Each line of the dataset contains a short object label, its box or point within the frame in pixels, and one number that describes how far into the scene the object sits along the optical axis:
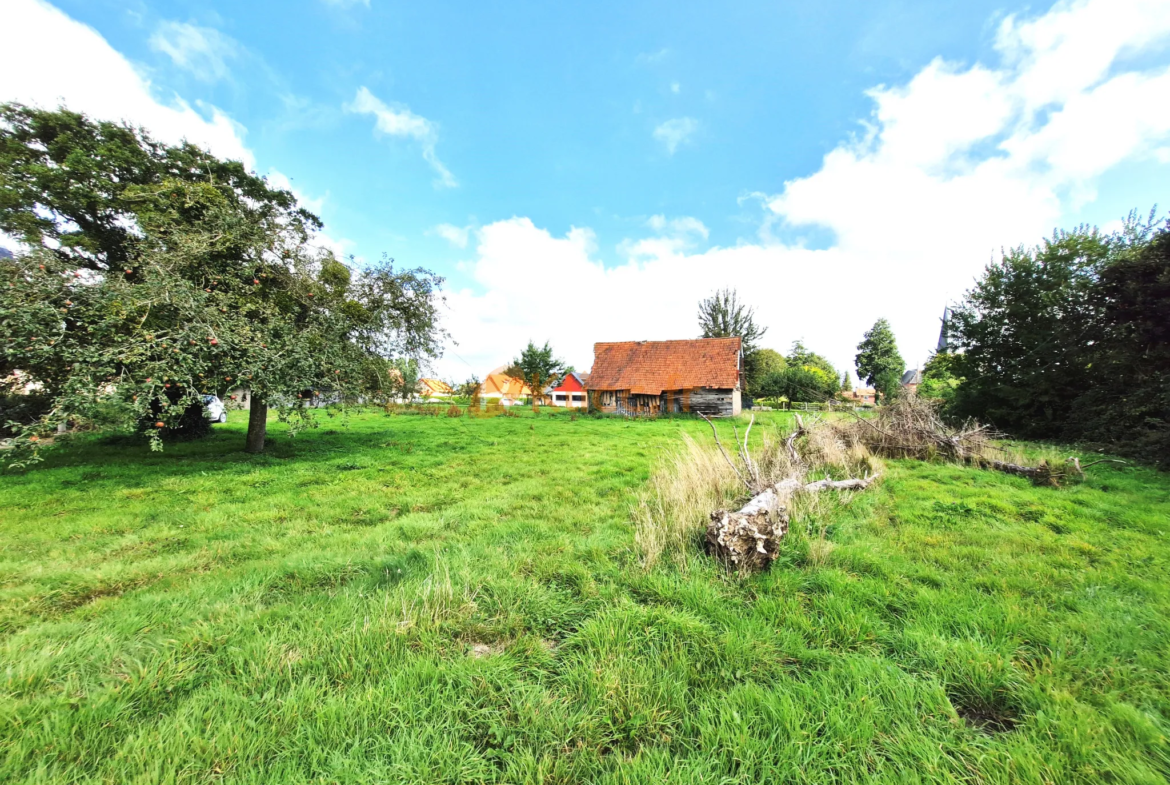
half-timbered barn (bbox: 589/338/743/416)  25.53
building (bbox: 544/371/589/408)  41.56
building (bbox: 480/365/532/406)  44.00
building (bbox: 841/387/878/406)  67.20
